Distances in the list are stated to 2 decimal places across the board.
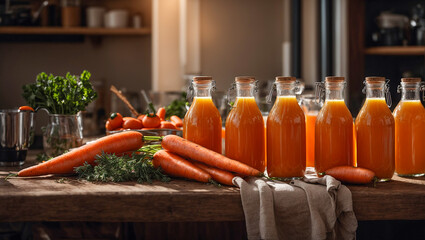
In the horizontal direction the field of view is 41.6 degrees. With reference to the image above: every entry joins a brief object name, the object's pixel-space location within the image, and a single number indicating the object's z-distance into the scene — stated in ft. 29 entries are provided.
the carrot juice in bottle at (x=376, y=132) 4.61
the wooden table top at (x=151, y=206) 4.18
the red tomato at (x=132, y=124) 6.30
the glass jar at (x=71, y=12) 14.08
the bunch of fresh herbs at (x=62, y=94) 6.36
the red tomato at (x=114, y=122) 6.36
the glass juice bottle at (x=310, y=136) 5.32
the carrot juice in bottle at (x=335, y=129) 4.63
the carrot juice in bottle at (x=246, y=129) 4.71
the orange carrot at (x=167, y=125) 6.40
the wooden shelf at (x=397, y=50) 12.17
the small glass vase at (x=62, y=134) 6.42
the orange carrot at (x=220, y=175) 4.49
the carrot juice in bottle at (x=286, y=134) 4.63
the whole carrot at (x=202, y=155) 4.50
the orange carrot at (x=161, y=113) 7.22
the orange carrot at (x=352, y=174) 4.42
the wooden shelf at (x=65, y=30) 14.10
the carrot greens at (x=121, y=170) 4.70
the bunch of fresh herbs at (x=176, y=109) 8.40
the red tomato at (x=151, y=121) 6.33
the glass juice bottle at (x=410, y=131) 4.82
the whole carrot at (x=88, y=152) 4.98
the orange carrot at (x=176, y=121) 7.03
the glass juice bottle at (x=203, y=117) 4.88
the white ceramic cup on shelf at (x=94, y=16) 14.20
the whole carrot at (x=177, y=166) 4.61
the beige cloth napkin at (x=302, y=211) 4.08
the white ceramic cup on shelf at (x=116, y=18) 14.14
